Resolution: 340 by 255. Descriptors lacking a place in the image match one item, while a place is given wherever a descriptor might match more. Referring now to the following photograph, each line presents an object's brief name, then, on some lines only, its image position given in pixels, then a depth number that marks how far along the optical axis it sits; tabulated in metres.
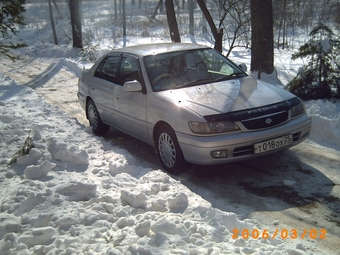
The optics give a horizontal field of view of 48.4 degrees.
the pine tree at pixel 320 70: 7.00
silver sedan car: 4.35
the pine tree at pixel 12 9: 7.78
